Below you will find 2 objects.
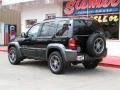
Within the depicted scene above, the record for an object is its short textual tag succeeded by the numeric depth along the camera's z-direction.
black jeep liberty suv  6.40
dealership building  9.49
